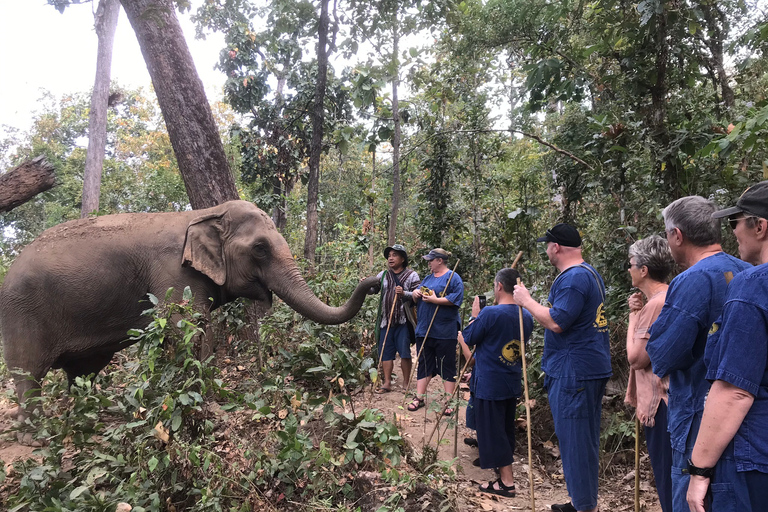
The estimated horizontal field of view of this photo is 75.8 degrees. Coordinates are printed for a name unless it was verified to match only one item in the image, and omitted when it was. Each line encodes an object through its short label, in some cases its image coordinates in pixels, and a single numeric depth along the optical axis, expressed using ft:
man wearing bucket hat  20.57
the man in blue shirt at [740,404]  5.54
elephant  14.48
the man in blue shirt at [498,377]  13.92
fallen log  18.33
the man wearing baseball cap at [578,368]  10.82
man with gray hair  6.89
